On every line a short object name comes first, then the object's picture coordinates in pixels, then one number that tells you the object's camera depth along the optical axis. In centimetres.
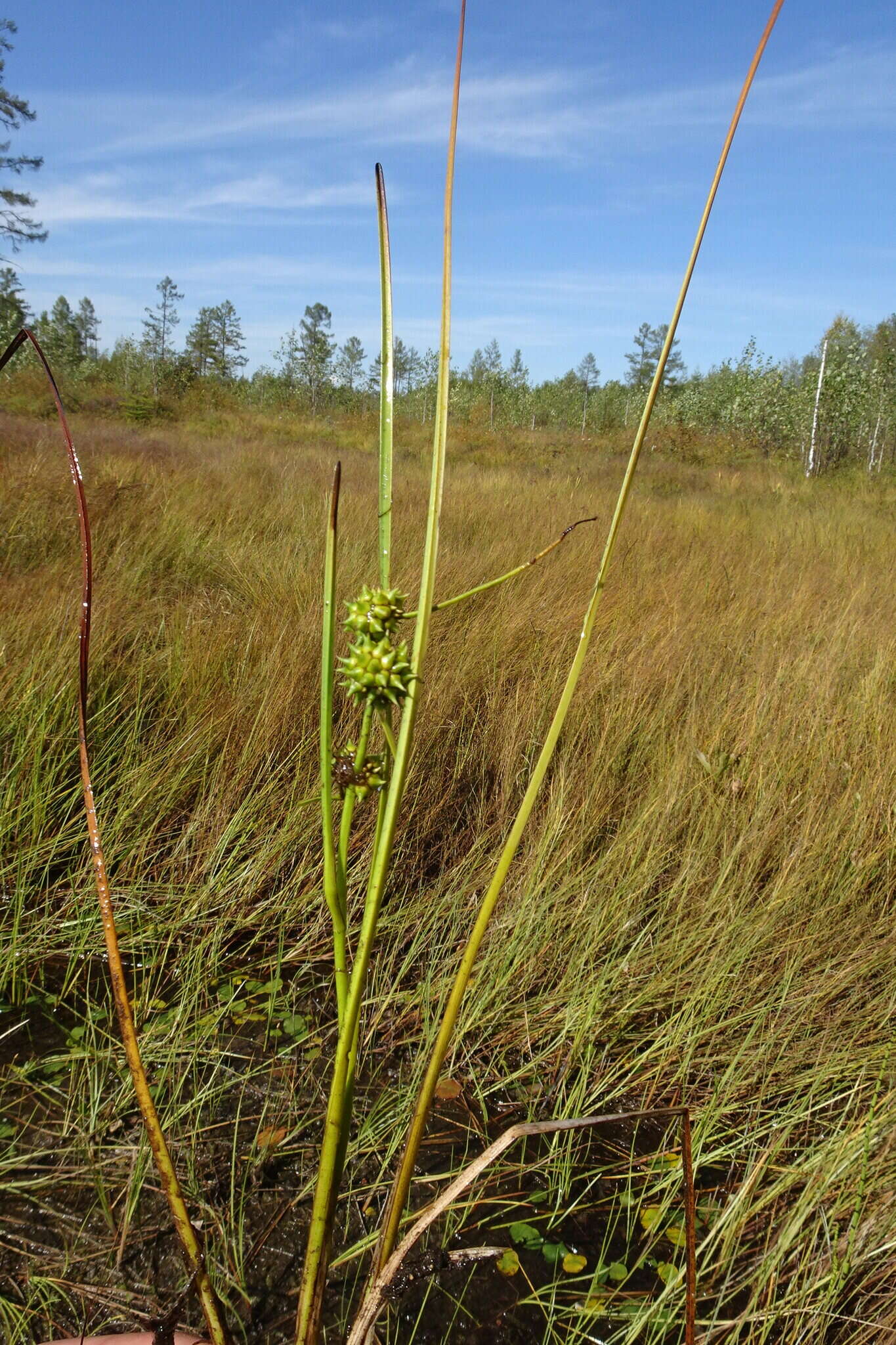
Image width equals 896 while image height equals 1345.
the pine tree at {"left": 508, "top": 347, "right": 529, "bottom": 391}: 4069
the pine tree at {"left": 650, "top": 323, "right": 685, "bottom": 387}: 4294
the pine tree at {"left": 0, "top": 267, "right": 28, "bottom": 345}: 1986
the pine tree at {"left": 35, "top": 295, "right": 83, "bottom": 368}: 3178
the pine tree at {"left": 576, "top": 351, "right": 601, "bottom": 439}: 5204
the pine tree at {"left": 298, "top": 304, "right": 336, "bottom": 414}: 3378
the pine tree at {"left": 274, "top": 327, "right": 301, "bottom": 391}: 3353
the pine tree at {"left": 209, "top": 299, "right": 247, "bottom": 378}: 4403
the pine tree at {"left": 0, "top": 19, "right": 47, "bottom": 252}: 1702
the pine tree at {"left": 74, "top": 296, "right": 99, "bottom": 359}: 5403
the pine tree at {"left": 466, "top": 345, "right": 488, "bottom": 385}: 4262
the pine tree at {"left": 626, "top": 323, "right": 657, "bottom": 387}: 5462
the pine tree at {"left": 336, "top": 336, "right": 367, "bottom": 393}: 3662
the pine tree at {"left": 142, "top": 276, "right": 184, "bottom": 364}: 3722
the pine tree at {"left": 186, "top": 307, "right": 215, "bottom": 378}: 3322
